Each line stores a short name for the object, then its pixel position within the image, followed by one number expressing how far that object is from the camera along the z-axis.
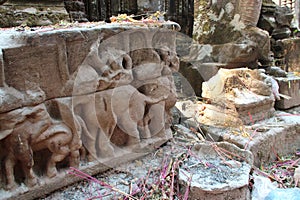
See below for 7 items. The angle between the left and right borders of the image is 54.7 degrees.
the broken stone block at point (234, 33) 5.04
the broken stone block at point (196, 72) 5.14
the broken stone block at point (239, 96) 3.60
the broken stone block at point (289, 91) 4.26
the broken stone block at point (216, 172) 1.88
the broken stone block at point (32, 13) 3.14
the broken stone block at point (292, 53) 5.73
